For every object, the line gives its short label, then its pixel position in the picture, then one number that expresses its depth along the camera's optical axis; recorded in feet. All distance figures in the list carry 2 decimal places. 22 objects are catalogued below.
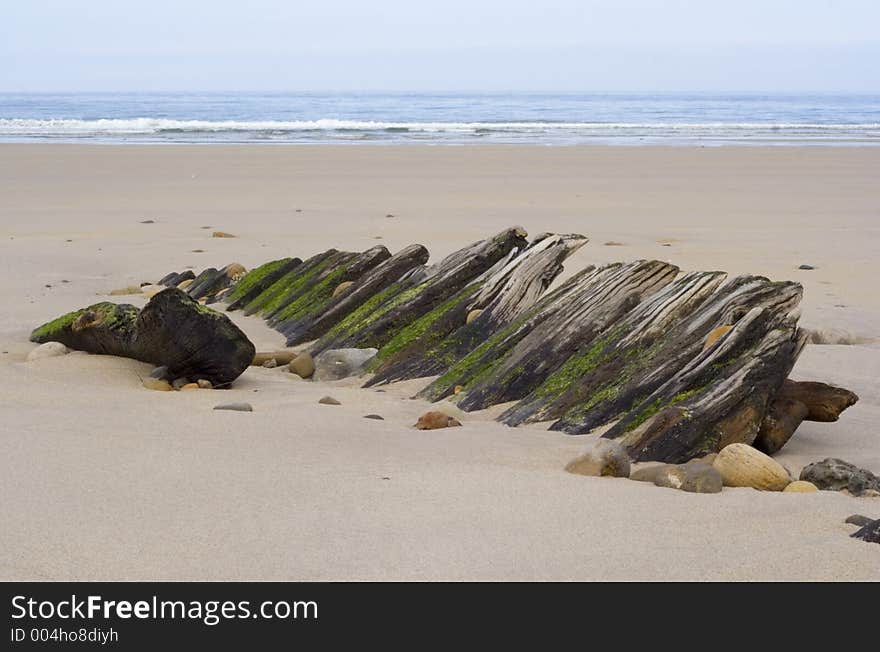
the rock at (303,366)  20.81
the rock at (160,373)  19.11
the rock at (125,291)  28.48
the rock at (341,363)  20.39
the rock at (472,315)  20.20
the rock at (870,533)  10.54
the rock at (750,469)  12.77
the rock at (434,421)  15.74
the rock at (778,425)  14.85
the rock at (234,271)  29.71
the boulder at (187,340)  19.01
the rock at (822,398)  15.64
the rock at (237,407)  16.34
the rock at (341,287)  24.63
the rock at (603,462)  13.23
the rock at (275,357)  21.71
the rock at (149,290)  28.46
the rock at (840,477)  12.59
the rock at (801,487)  12.55
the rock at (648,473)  13.00
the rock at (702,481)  12.48
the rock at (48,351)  19.95
